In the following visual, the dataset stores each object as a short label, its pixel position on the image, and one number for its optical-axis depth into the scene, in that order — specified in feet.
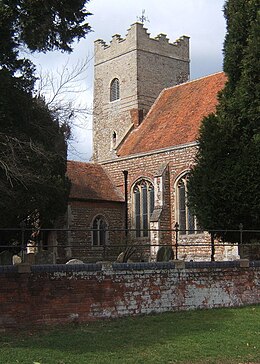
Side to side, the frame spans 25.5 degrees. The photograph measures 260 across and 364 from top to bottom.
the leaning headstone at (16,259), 47.08
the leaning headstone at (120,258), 58.35
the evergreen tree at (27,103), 45.34
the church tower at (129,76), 127.34
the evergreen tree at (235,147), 58.23
